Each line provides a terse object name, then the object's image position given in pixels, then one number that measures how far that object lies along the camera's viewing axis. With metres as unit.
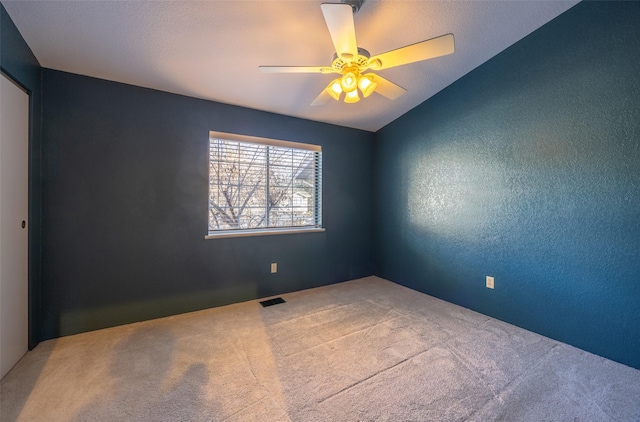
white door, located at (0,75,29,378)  1.63
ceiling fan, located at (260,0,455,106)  1.34
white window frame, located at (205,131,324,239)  2.84
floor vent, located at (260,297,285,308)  2.90
